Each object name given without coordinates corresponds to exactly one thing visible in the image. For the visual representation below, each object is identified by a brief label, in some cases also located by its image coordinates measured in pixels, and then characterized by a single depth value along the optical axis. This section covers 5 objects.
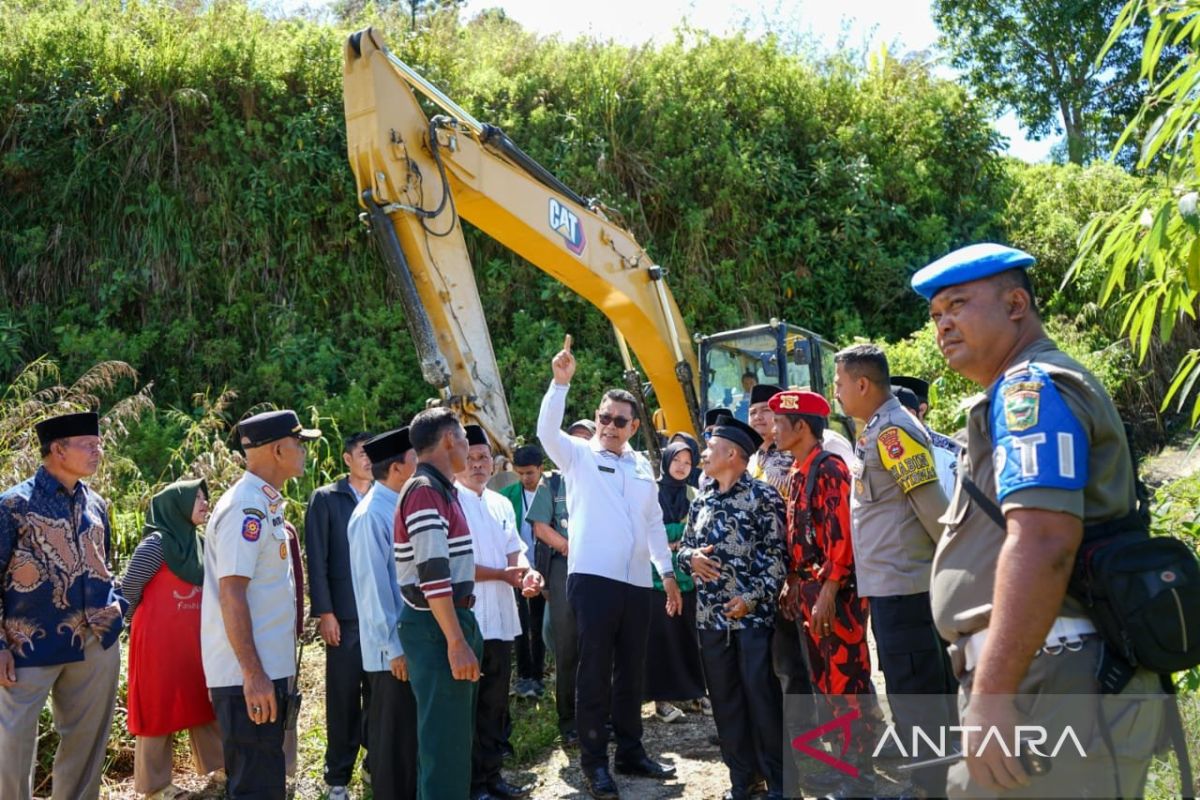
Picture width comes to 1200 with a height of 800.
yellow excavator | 7.13
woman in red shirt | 5.77
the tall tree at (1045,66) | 20.06
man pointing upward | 5.77
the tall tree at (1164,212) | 2.92
